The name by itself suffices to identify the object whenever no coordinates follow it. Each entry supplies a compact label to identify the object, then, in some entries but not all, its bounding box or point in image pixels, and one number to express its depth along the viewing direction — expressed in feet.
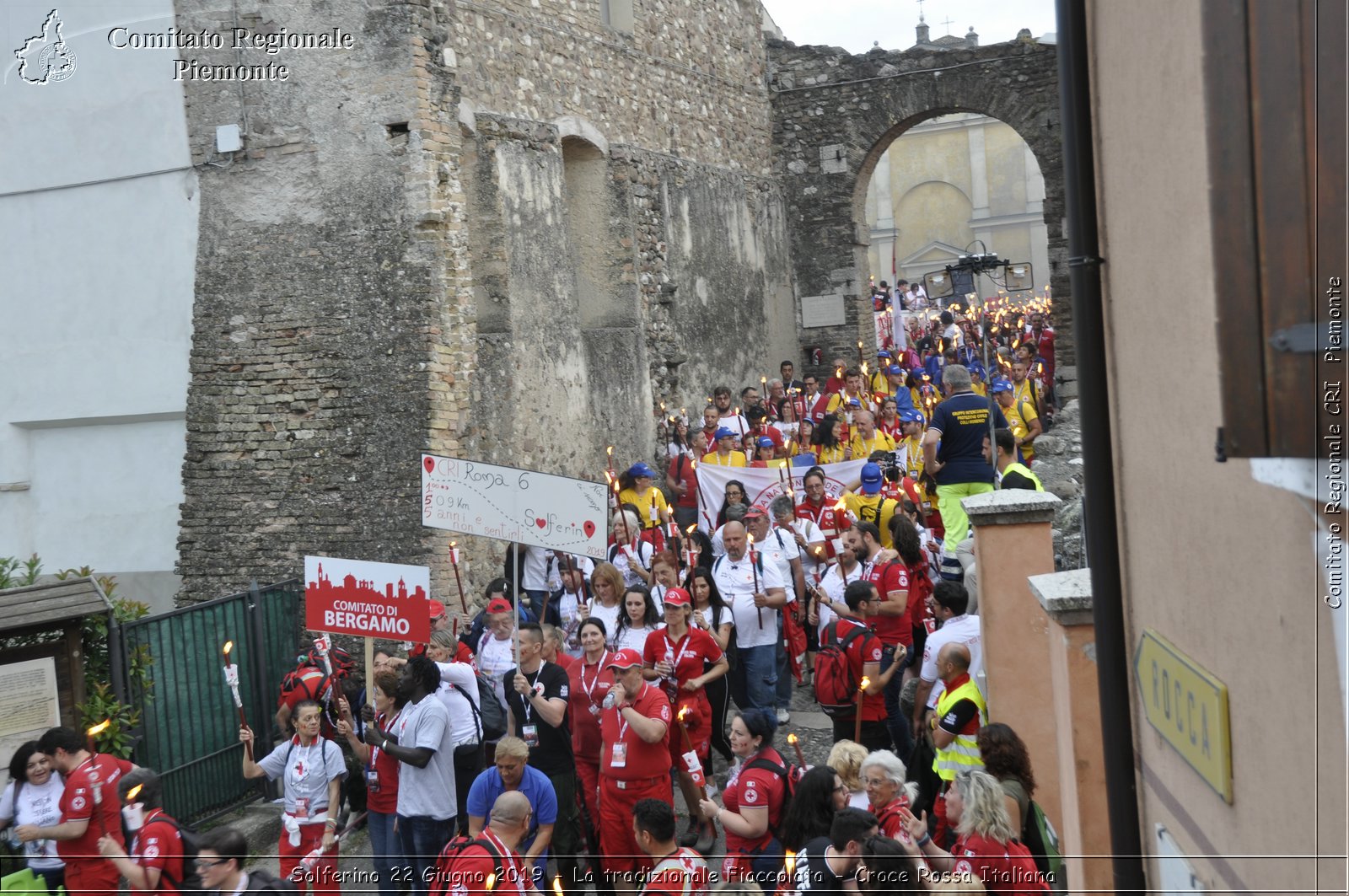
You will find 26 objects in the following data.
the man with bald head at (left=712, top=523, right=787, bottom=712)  29.25
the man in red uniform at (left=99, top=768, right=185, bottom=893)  20.36
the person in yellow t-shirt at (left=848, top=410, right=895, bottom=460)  40.98
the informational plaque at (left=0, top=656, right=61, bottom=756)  26.45
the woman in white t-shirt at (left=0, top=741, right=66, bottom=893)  22.74
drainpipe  13.39
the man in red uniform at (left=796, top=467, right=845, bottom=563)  33.99
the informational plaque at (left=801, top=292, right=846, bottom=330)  71.67
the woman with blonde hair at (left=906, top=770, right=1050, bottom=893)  15.49
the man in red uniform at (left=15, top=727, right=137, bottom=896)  22.49
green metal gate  30.60
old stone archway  69.51
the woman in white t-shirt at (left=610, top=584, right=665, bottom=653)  25.70
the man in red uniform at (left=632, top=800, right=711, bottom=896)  16.88
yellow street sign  10.19
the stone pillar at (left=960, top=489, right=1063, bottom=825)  21.13
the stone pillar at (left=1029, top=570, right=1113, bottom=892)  16.43
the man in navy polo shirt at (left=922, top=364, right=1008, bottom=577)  31.42
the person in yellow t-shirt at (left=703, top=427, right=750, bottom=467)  41.91
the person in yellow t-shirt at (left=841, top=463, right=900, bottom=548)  32.24
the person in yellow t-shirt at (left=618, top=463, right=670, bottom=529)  38.04
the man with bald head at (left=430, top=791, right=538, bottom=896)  17.83
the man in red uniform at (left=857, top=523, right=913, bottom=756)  26.02
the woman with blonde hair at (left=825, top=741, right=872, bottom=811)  18.58
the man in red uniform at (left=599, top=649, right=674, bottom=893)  22.38
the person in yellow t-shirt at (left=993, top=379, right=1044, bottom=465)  44.16
